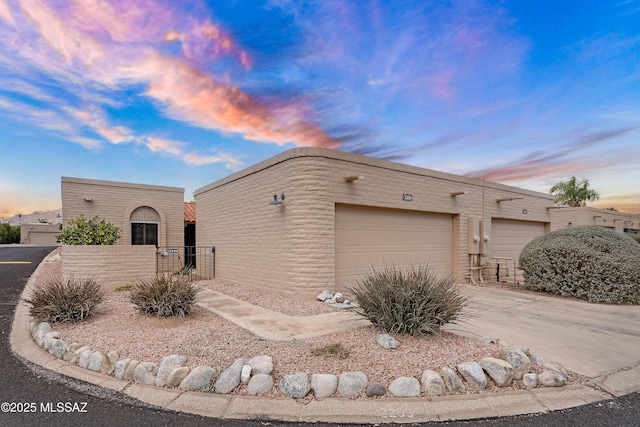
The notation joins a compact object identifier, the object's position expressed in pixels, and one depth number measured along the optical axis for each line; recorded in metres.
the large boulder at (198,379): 3.38
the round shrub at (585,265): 8.11
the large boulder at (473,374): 3.38
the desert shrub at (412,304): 4.34
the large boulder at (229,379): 3.32
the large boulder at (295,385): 3.21
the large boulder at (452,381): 3.33
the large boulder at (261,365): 3.43
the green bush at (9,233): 38.19
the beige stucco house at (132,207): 14.16
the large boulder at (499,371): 3.44
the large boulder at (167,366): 3.49
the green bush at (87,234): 9.46
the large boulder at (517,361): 3.58
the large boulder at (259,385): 3.27
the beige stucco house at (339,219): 7.62
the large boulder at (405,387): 3.22
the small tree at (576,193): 28.81
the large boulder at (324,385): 3.22
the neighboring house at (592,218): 16.41
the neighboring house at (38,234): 41.47
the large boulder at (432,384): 3.27
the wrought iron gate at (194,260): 11.87
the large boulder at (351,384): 3.22
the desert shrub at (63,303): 5.35
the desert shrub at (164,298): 5.39
